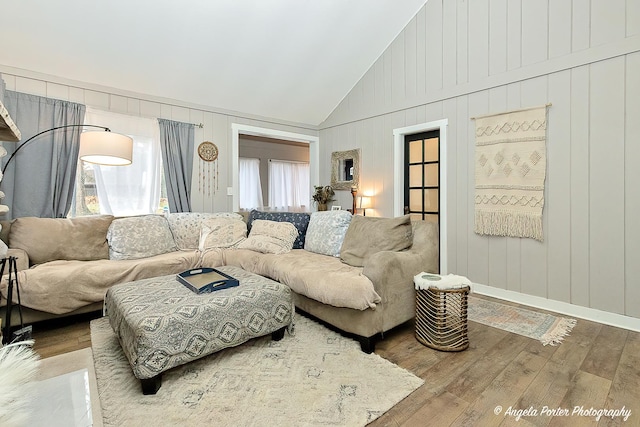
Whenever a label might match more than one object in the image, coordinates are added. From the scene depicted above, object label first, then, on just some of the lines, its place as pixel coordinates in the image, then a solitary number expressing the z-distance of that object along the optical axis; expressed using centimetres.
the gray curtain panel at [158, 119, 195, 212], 383
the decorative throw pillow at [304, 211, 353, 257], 305
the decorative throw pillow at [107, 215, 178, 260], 300
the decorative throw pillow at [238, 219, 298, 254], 323
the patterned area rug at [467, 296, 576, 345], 235
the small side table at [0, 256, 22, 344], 184
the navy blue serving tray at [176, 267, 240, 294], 199
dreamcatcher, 415
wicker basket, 208
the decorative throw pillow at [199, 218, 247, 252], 341
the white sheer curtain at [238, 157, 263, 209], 692
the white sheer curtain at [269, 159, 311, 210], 730
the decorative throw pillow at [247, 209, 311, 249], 348
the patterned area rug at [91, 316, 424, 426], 146
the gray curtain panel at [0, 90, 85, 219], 301
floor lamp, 281
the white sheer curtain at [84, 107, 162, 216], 343
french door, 392
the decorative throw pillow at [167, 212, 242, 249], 349
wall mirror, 471
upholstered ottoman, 159
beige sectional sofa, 216
